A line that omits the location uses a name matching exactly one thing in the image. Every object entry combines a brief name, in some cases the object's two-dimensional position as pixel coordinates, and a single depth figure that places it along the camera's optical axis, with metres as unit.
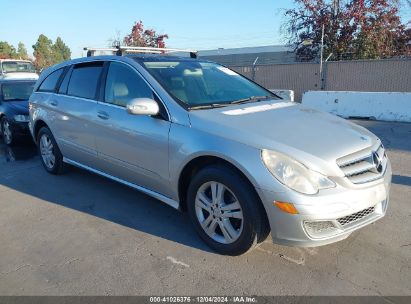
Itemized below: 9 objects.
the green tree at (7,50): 62.94
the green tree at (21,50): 70.07
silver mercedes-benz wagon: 2.93
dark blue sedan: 7.78
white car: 16.80
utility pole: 15.84
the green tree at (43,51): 59.78
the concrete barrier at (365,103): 10.23
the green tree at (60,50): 69.38
